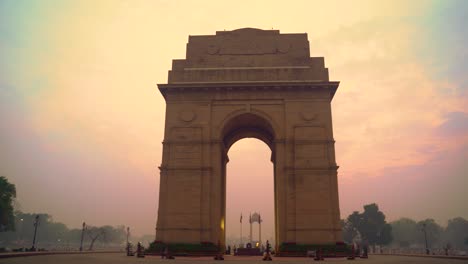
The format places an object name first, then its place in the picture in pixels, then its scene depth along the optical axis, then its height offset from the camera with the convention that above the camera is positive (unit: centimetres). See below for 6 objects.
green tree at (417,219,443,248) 14200 +355
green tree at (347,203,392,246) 9694 +395
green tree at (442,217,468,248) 14638 +444
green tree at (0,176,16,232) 5416 +533
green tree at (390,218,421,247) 15770 +453
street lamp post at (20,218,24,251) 13188 +127
